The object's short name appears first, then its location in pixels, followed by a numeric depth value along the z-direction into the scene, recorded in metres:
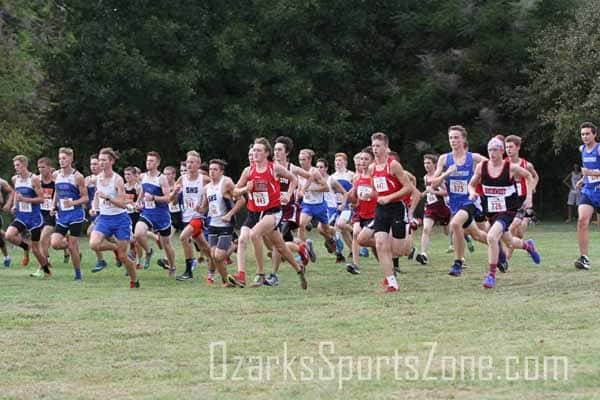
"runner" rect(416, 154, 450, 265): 19.02
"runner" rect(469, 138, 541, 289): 14.27
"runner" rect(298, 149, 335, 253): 18.84
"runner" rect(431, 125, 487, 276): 15.96
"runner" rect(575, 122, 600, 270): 16.42
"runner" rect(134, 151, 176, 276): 18.00
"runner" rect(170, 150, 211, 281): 16.45
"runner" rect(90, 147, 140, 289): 15.76
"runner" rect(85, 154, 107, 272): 18.33
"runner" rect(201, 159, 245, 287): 15.45
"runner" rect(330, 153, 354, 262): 19.98
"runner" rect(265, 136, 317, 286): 15.80
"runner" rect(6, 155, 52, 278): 19.08
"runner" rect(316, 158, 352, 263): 19.60
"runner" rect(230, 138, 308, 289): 14.85
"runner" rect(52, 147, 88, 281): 17.47
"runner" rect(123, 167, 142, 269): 19.91
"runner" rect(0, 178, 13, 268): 20.75
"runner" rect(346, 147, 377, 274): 16.14
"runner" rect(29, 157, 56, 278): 18.92
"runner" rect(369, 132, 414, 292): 13.92
